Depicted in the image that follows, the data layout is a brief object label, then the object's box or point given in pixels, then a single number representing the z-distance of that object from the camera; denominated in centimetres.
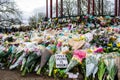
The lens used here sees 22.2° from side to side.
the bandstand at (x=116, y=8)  1497
